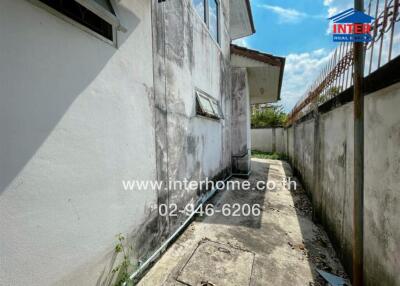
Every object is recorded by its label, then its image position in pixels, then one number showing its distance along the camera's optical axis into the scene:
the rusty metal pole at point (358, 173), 1.81
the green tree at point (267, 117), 17.89
